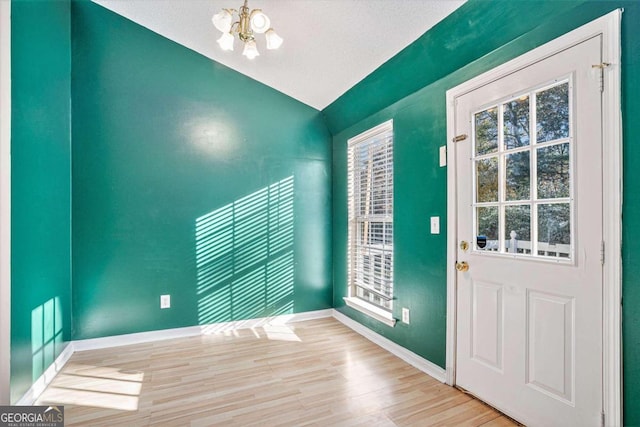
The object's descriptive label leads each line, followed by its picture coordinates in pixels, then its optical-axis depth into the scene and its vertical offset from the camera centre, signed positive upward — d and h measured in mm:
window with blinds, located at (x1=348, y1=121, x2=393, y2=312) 2871 -30
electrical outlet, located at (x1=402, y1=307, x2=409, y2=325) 2502 -857
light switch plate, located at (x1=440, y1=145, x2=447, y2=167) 2176 +420
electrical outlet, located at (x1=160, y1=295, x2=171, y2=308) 2947 -857
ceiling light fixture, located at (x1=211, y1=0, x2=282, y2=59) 1972 +1269
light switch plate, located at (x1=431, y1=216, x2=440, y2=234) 2238 -88
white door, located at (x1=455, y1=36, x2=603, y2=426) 1416 -156
